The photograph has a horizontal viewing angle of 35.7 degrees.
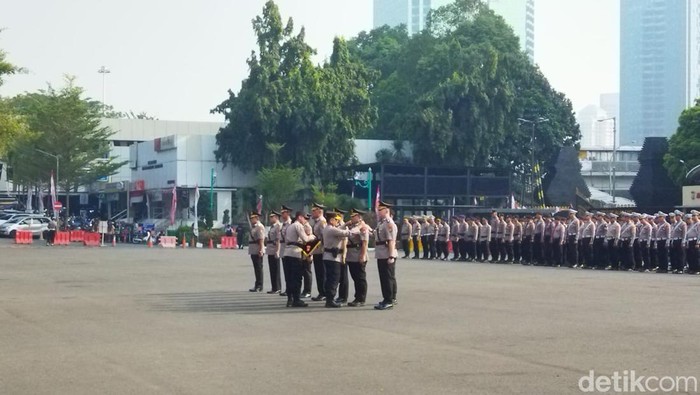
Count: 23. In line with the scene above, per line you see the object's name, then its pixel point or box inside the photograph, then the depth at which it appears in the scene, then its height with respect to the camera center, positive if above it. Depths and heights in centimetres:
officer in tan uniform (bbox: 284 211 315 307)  1875 -88
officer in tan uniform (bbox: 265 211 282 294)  2178 -97
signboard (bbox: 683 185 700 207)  4212 +54
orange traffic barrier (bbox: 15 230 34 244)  5788 -198
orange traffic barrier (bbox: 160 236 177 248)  5841 -210
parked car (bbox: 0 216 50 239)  6512 -154
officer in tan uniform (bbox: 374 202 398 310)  1795 -83
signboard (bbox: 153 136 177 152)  7117 +391
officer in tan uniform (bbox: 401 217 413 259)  4197 -111
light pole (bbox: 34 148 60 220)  7538 +327
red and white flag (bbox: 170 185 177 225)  6762 -30
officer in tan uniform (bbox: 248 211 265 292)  2231 -89
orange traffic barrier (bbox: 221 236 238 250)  5746 -208
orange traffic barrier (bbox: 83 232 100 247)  5731 -202
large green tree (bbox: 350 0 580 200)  7269 +782
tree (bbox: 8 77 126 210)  7694 +411
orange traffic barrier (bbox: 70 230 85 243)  6156 -199
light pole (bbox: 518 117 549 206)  6831 +572
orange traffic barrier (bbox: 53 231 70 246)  5738 -199
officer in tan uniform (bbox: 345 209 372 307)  1875 -89
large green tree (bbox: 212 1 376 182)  6956 +607
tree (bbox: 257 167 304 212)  6594 +107
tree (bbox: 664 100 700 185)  6781 +398
